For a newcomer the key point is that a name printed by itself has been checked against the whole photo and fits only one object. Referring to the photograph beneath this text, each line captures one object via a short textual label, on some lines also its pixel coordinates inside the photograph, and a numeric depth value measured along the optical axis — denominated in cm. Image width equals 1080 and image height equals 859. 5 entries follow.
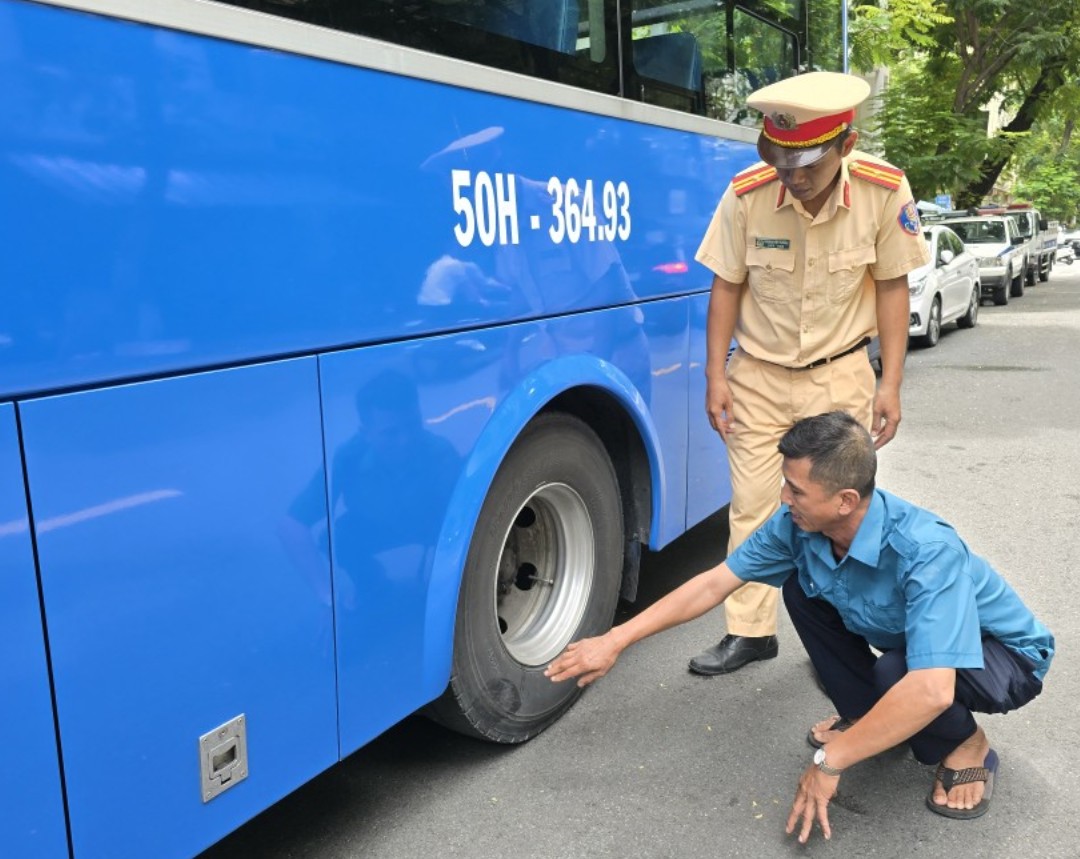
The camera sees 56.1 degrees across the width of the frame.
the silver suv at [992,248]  1833
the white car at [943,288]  1188
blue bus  156
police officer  307
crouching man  219
